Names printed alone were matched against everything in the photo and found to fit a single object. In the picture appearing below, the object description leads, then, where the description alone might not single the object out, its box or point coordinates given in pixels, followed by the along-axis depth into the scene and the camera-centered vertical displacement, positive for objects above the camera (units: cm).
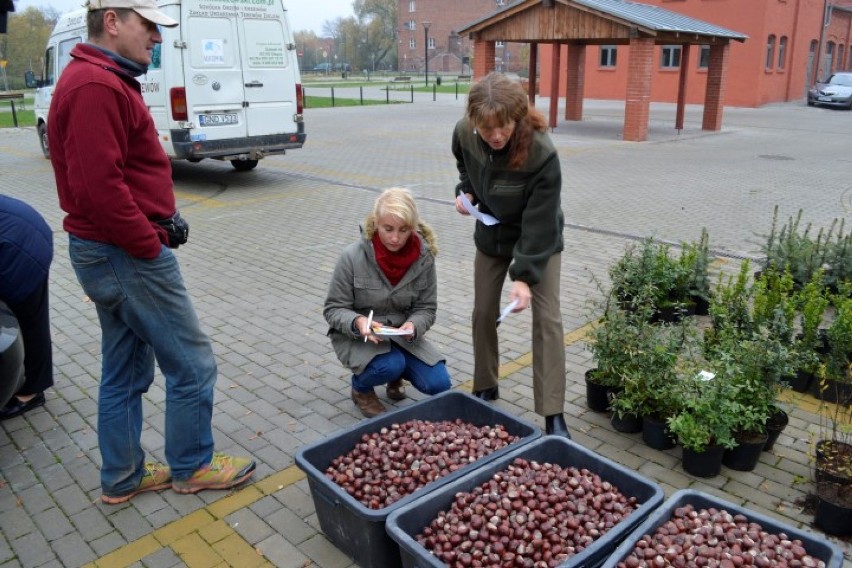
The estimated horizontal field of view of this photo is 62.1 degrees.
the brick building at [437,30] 8762 +793
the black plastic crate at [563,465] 239 -147
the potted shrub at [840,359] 403 -147
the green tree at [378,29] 8862 +810
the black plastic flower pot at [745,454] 342 -169
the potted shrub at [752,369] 343 -134
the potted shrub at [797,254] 547 -121
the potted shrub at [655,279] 514 -132
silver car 2778 +11
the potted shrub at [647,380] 365 -143
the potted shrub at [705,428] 334 -153
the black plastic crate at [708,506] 233 -146
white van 1013 +17
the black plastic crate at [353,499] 266 -149
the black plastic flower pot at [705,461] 337 -170
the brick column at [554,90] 1972 +12
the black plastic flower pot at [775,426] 358 -163
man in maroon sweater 250 -59
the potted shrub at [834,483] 294 -163
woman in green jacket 305 -55
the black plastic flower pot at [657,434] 362 -169
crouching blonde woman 373 -110
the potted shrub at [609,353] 386 -138
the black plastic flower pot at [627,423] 379 -171
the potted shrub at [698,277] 539 -134
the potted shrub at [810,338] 406 -139
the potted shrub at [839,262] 540 -125
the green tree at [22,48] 5134 +333
